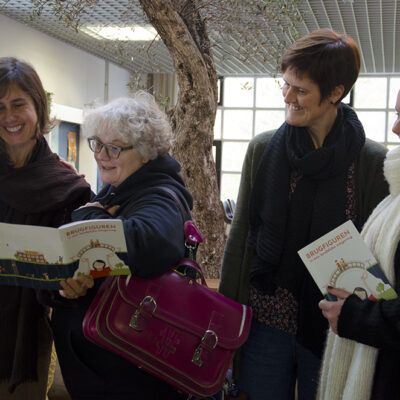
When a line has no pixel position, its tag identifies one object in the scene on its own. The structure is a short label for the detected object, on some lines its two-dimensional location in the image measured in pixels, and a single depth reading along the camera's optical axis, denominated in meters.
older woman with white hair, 1.56
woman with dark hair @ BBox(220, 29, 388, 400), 1.72
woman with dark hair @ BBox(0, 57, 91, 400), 1.90
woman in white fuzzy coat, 1.41
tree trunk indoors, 3.42
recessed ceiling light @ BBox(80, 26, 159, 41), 9.18
